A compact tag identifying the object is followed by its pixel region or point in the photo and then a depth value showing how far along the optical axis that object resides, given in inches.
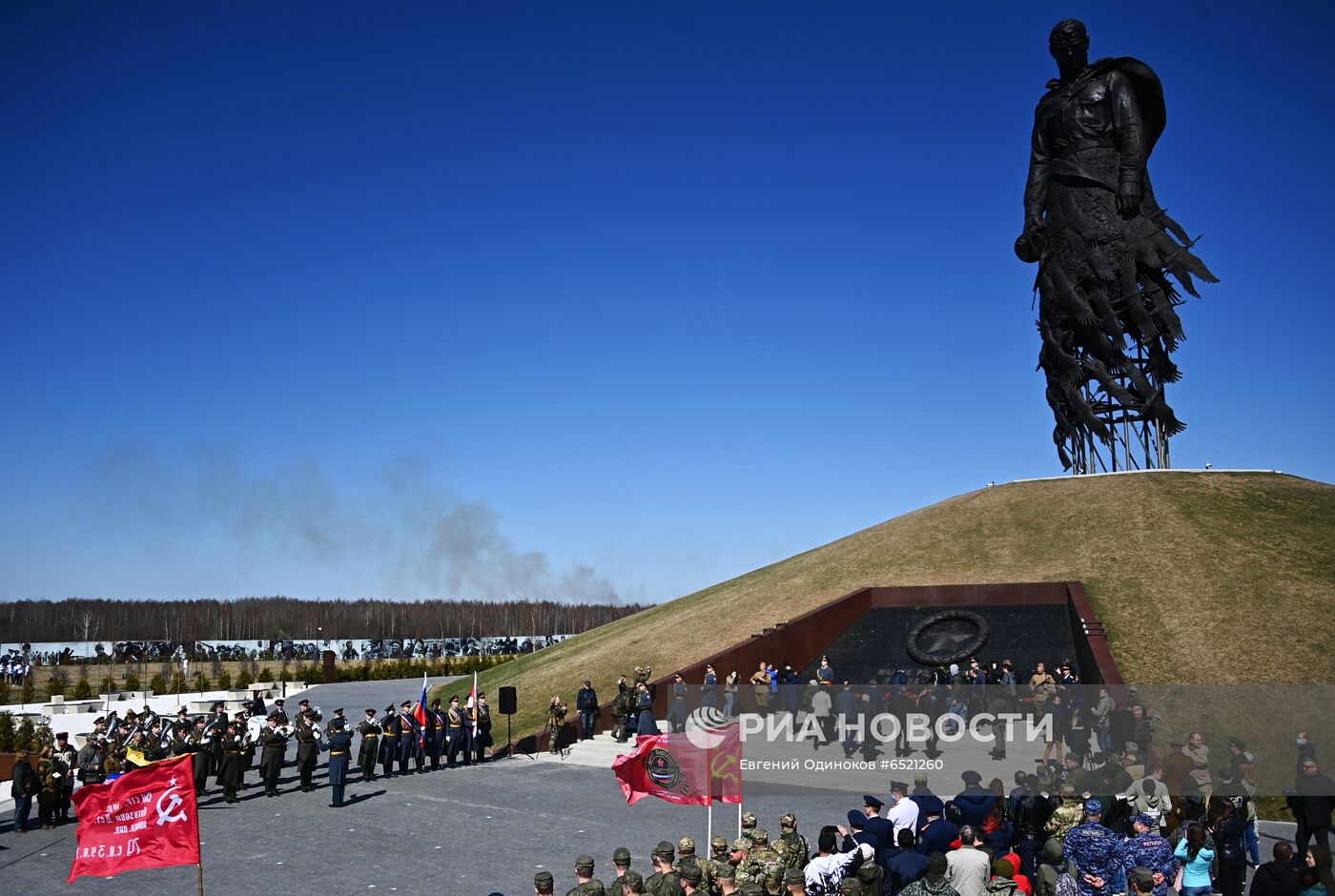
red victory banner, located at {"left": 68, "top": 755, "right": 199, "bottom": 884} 409.7
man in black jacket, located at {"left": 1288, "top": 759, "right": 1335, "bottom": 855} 485.1
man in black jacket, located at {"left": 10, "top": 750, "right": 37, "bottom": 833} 694.5
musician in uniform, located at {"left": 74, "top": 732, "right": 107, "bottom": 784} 727.1
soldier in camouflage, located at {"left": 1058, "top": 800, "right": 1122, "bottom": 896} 384.2
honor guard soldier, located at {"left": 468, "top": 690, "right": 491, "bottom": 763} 948.6
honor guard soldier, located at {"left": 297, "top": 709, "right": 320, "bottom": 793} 799.1
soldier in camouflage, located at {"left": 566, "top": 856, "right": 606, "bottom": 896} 338.6
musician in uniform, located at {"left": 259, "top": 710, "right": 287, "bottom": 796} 794.8
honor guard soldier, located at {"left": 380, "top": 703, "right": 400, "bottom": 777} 866.8
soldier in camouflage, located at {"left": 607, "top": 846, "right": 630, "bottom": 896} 363.9
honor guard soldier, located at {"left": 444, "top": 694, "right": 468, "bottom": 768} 911.0
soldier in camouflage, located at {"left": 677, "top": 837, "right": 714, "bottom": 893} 362.6
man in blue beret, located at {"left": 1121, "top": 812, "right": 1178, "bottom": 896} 390.3
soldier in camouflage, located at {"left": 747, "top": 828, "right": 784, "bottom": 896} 379.2
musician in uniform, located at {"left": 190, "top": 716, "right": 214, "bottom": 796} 791.1
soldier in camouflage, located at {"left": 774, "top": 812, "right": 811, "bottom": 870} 397.1
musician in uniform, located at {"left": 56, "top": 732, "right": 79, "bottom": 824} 717.3
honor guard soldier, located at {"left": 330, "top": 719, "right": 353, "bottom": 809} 741.3
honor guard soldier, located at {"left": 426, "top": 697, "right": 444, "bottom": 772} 897.5
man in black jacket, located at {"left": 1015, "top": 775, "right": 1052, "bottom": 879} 458.0
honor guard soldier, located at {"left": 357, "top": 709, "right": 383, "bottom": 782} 841.5
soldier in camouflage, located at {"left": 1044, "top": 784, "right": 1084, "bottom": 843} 445.7
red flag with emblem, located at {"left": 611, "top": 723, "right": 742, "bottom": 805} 548.7
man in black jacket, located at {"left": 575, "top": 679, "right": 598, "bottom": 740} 1011.3
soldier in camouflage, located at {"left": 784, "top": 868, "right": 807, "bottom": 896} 327.3
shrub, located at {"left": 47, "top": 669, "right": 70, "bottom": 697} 1588.6
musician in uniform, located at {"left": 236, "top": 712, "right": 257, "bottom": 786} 838.6
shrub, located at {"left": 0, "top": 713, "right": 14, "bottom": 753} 1014.4
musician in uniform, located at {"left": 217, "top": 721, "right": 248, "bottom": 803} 768.9
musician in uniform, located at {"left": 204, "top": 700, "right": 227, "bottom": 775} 813.2
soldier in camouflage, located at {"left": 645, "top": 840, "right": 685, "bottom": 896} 354.9
